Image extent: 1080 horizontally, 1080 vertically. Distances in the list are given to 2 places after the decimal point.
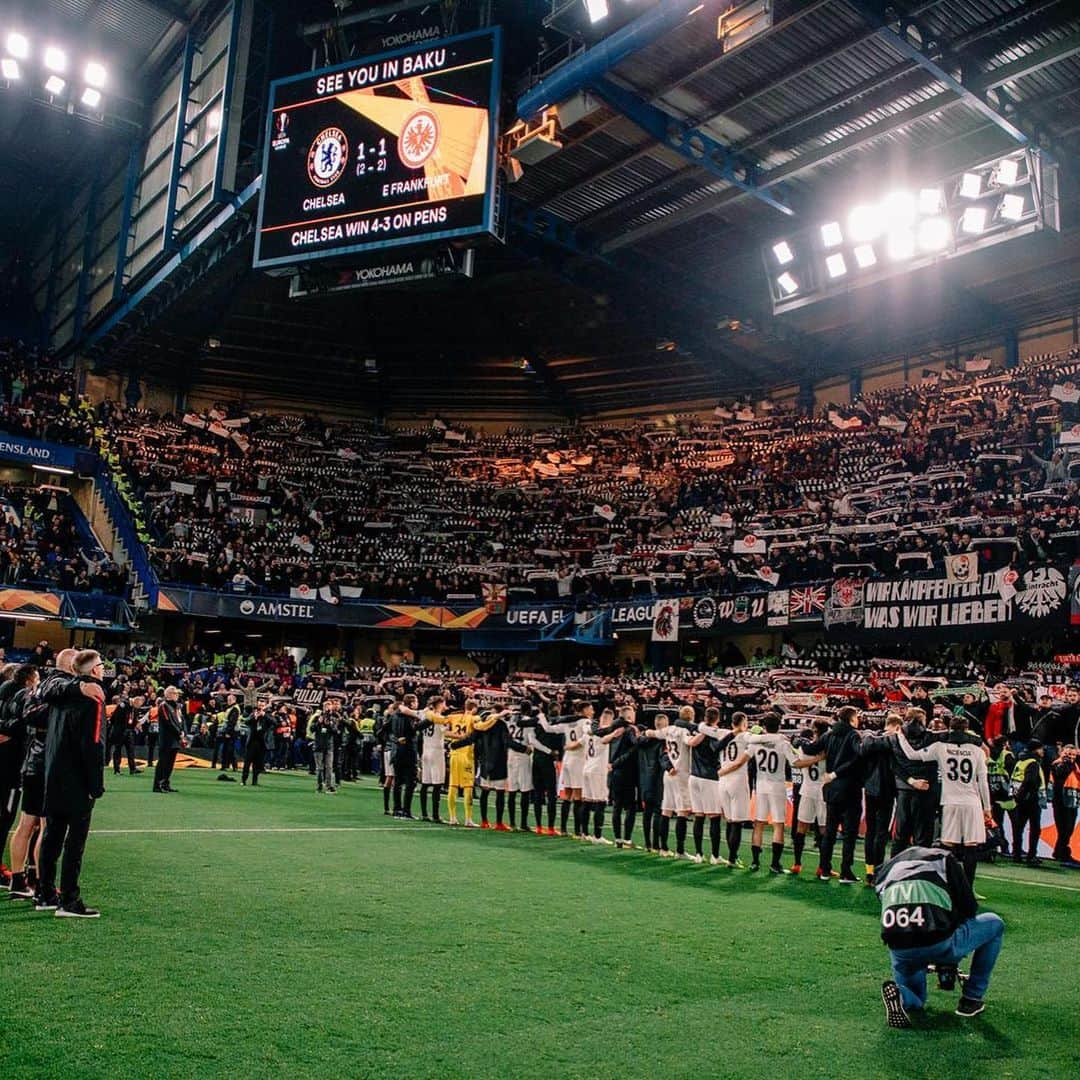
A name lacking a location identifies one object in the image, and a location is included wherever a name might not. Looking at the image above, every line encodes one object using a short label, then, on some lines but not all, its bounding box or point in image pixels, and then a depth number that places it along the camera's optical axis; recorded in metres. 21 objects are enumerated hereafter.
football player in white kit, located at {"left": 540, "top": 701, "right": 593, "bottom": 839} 15.45
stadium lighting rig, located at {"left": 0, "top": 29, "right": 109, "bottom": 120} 37.12
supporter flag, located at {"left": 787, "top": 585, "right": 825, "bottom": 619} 28.23
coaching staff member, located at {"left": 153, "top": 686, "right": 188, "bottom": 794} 19.34
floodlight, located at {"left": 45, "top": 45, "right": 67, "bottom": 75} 37.91
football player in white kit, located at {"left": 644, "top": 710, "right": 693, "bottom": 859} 13.67
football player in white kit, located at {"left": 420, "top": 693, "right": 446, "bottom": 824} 16.64
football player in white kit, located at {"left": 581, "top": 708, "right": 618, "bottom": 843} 15.16
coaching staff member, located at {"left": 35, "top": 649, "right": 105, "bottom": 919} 7.79
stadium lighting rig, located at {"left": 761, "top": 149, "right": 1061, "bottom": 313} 24.20
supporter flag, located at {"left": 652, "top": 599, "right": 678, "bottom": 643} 31.90
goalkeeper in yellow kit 16.20
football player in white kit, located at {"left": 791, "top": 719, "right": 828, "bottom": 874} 12.92
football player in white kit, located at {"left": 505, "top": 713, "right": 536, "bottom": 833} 16.25
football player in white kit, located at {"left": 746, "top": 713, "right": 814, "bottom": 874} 13.02
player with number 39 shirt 11.30
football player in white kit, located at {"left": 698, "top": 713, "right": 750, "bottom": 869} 12.80
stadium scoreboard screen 26.30
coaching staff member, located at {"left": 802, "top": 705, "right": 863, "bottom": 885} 11.99
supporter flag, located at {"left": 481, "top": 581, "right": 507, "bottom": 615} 37.09
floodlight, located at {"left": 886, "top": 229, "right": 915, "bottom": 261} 26.42
